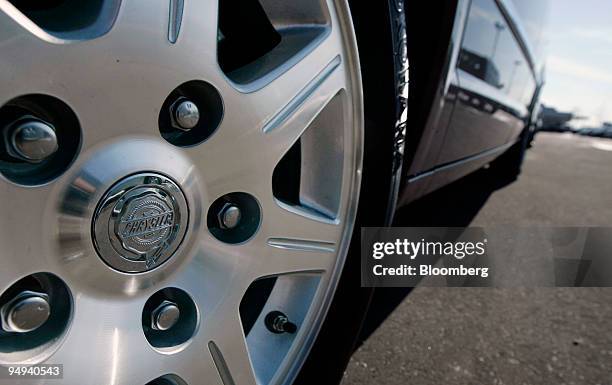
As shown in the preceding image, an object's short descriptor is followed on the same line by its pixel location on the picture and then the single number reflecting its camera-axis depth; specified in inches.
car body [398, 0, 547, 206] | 47.2
